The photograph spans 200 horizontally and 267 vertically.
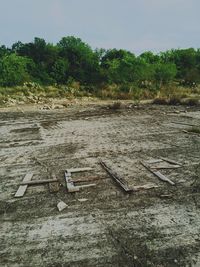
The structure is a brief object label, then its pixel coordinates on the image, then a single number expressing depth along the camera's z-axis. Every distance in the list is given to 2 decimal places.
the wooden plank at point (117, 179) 4.00
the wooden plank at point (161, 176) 4.26
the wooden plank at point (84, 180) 4.42
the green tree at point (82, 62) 26.84
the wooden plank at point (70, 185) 4.06
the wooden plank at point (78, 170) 4.89
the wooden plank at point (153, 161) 5.22
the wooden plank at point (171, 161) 5.10
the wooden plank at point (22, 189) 4.05
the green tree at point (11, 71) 21.00
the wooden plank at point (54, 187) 4.13
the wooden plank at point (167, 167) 4.89
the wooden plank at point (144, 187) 4.03
